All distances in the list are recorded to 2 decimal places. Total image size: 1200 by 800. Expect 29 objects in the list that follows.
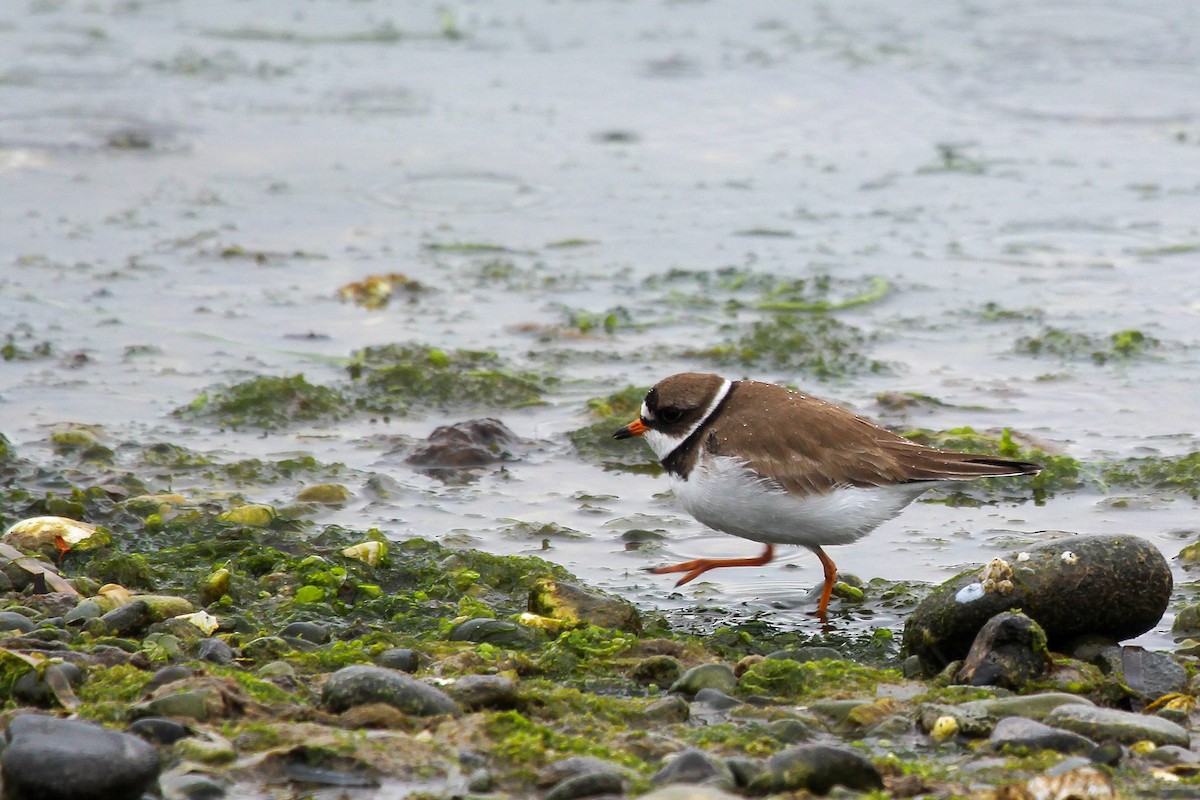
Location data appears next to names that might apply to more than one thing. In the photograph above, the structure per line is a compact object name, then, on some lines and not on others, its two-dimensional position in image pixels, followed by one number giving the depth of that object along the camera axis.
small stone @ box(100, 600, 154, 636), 10.96
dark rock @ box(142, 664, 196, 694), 9.73
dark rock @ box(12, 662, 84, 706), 9.58
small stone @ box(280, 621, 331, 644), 11.18
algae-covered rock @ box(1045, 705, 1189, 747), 9.22
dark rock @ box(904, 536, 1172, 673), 10.83
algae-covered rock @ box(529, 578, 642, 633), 11.57
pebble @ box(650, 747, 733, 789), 8.55
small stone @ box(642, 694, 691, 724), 9.84
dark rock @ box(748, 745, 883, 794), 8.45
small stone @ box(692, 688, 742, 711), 10.05
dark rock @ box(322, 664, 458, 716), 9.45
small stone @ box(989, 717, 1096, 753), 9.06
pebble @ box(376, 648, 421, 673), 10.55
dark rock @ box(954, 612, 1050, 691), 10.35
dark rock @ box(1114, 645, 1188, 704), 10.25
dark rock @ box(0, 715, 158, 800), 7.93
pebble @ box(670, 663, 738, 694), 10.31
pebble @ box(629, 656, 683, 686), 10.68
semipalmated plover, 12.34
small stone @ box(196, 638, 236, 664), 10.47
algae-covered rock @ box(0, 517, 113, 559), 12.82
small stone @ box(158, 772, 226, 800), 8.30
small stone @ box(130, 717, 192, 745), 8.90
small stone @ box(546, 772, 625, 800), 8.36
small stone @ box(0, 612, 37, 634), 10.70
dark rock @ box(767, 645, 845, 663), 11.14
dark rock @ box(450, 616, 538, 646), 11.29
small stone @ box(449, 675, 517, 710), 9.72
